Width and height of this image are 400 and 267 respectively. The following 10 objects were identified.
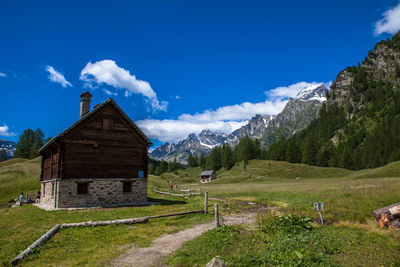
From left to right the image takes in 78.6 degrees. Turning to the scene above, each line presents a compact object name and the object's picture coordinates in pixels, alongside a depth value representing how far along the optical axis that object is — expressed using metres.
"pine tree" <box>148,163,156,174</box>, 194.62
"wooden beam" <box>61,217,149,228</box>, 15.00
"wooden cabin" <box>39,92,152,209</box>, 26.00
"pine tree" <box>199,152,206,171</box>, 175.02
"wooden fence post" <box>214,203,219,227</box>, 14.06
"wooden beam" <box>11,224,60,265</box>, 9.55
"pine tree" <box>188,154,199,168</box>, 188.38
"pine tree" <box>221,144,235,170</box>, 143.12
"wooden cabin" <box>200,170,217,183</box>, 120.38
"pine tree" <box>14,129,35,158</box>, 95.50
